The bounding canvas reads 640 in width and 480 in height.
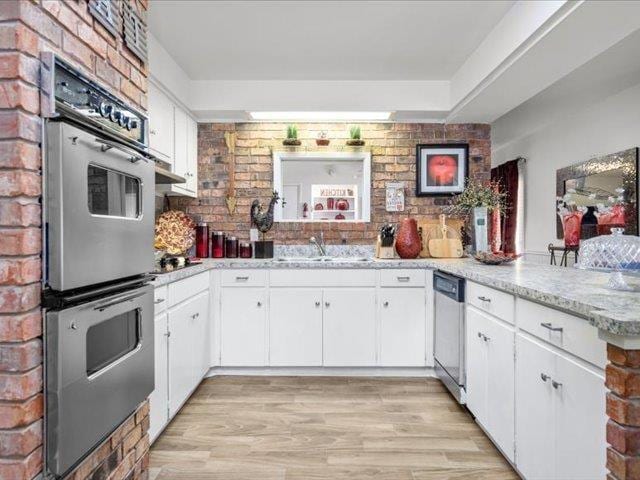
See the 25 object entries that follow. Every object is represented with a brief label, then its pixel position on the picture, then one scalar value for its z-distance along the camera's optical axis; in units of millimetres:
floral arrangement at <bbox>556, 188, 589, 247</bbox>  4355
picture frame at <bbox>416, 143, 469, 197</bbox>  3641
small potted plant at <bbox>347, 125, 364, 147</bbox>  3584
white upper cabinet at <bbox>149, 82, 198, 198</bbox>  2787
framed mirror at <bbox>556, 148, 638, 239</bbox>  4016
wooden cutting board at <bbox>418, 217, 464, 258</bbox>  3559
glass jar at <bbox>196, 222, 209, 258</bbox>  3539
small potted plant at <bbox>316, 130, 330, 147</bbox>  3619
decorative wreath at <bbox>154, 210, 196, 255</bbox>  2584
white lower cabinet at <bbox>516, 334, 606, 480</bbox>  1218
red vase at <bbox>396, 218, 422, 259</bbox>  3393
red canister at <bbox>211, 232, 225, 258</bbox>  3555
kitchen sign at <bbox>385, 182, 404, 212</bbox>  3664
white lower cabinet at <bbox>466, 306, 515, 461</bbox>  1818
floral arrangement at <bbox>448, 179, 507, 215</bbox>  3316
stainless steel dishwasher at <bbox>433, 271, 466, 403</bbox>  2465
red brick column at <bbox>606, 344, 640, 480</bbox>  1004
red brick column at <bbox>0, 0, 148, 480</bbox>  953
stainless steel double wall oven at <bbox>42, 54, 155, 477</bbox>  1023
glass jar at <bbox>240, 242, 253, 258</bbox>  3584
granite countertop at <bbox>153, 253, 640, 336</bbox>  1111
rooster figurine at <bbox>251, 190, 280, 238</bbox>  3529
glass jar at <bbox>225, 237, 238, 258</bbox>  3578
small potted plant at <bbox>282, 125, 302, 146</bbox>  3590
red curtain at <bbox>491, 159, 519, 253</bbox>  6350
